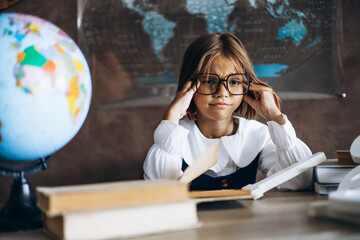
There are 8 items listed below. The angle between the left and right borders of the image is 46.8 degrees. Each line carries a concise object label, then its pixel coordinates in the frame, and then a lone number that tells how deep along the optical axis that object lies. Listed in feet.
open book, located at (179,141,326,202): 2.86
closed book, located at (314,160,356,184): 3.72
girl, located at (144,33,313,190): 4.47
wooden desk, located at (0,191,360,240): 2.10
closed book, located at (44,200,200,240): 2.05
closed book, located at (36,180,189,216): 2.03
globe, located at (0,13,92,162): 2.62
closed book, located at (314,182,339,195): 3.69
